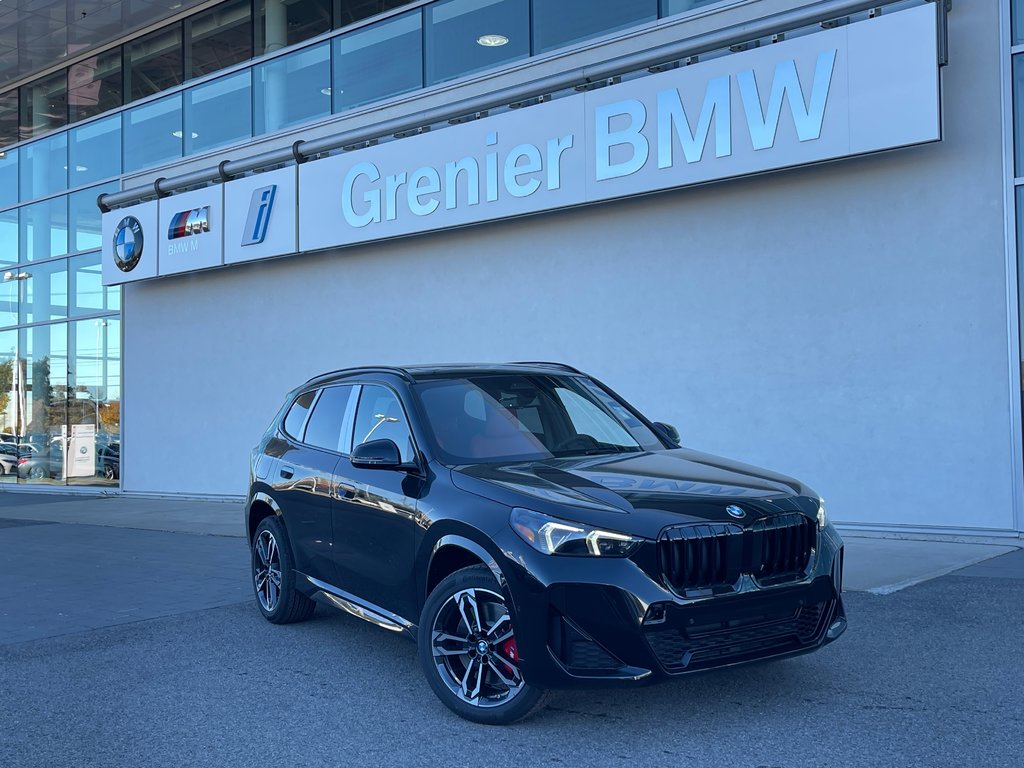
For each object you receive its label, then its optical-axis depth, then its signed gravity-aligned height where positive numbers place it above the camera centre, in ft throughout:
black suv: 14.01 -2.20
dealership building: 32.99 +7.52
